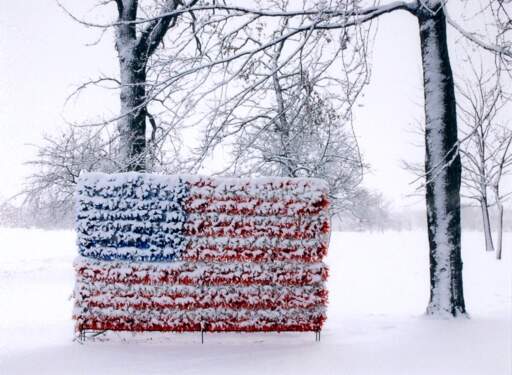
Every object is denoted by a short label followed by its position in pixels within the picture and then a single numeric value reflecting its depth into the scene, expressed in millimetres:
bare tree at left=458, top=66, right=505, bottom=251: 23125
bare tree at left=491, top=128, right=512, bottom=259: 23234
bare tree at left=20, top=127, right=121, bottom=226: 19156
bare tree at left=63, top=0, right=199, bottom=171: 11078
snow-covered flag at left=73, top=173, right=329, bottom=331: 7031
